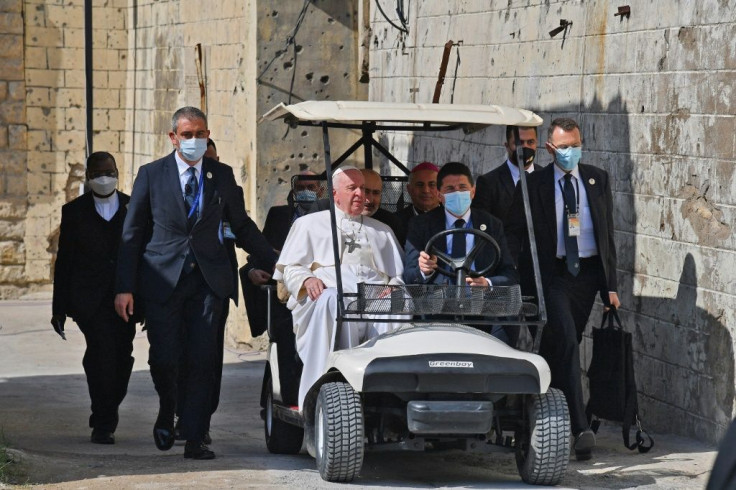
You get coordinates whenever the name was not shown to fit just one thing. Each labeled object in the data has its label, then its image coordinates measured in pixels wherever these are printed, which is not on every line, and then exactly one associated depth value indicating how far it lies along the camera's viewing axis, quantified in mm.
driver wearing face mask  13242
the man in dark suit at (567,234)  14164
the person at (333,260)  13227
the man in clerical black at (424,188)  15273
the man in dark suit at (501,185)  15469
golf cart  11789
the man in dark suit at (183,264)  14016
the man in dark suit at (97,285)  15711
